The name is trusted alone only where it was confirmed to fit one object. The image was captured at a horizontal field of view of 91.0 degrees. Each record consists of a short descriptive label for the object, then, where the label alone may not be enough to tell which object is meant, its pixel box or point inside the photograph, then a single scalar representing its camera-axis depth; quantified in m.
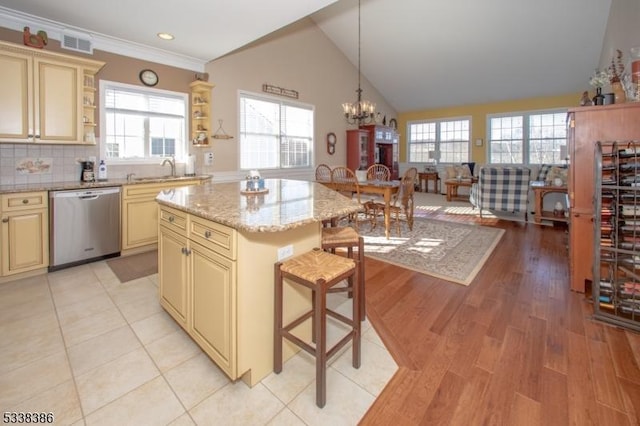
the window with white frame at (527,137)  8.13
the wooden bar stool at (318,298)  1.49
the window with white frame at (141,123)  4.00
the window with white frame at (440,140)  9.51
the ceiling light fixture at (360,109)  5.91
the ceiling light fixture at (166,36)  3.78
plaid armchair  5.46
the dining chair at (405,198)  4.65
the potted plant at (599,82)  2.72
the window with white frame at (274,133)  5.64
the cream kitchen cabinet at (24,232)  2.91
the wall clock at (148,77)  4.20
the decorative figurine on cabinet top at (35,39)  3.25
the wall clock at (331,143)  7.41
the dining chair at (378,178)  5.57
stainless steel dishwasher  3.19
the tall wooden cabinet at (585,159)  2.50
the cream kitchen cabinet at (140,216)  3.70
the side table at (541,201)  5.12
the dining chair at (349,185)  4.84
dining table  4.45
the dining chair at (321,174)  5.71
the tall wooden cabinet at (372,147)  7.91
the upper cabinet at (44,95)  3.03
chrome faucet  4.50
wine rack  2.18
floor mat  3.16
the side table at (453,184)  8.09
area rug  3.34
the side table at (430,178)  9.54
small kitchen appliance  3.65
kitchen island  1.56
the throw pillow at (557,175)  5.40
